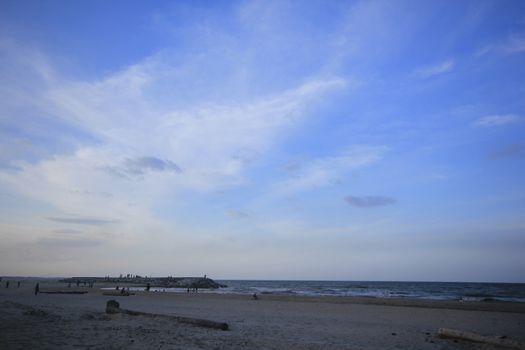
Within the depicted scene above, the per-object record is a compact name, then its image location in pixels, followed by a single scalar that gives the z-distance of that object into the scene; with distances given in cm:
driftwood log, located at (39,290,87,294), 4521
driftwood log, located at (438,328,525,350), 1045
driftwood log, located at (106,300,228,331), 1343
